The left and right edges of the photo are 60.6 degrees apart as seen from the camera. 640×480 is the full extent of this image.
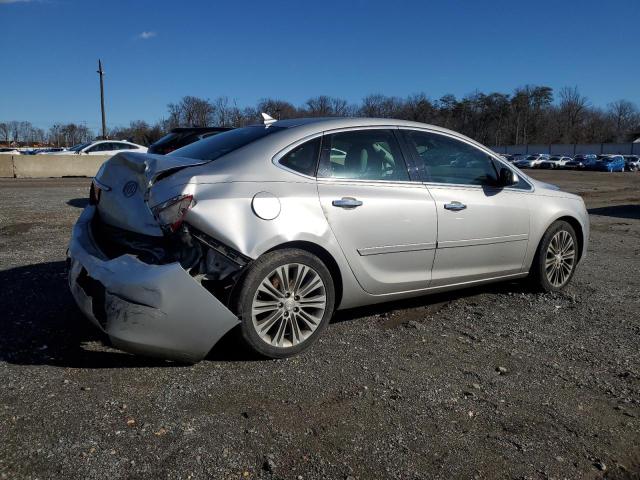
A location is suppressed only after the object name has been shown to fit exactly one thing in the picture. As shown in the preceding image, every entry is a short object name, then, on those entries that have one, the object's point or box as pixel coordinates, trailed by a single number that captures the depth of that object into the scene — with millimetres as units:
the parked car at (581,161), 55844
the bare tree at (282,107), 73375
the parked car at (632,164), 54656
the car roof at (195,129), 11621
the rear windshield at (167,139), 11227
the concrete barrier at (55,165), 23375
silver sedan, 3219
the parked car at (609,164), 52594
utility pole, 44294
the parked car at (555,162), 60531
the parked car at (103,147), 26406
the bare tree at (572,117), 117562
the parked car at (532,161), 62266
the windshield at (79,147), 29030
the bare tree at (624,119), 122250
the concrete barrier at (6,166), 22844
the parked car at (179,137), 11016
